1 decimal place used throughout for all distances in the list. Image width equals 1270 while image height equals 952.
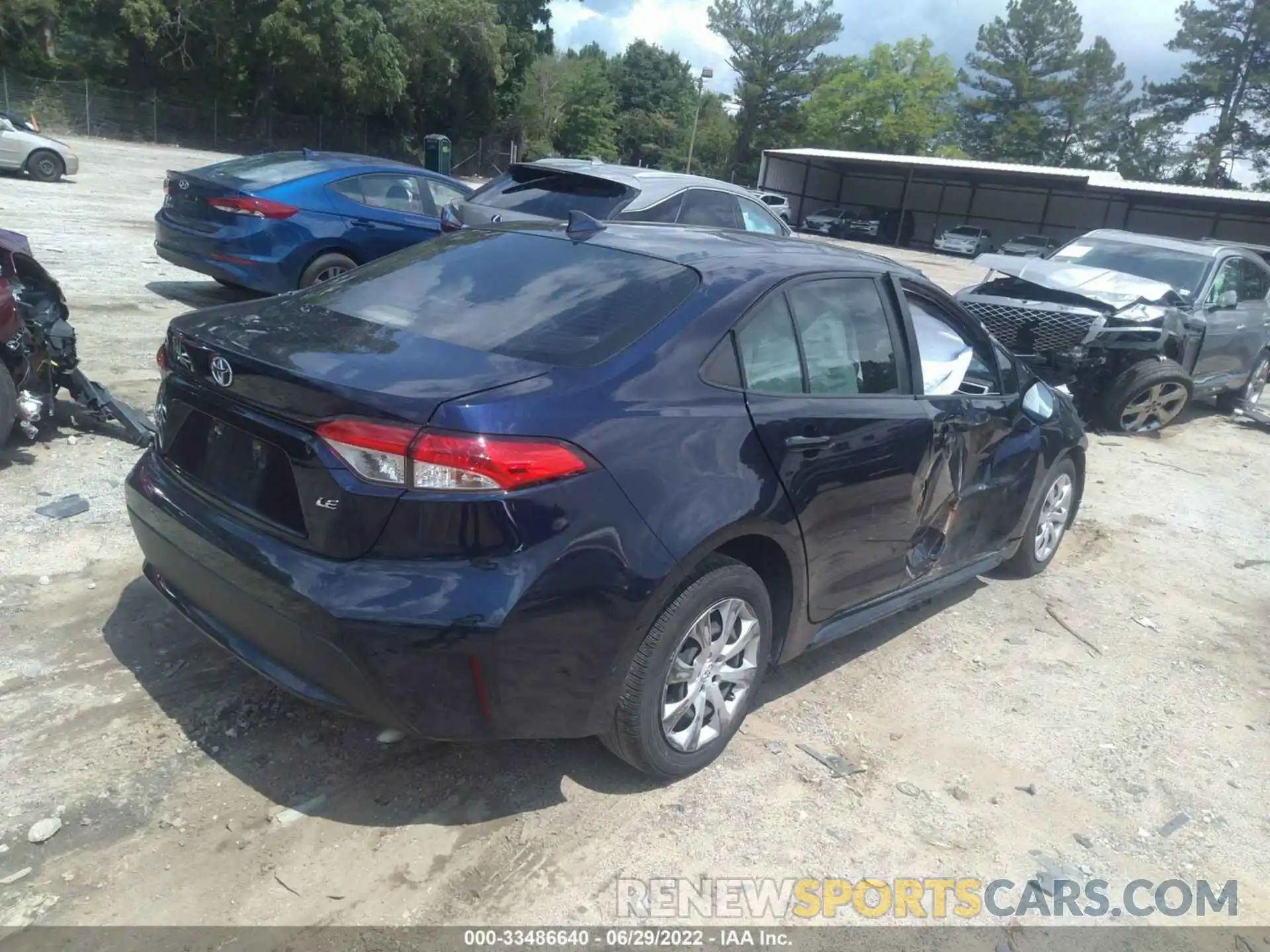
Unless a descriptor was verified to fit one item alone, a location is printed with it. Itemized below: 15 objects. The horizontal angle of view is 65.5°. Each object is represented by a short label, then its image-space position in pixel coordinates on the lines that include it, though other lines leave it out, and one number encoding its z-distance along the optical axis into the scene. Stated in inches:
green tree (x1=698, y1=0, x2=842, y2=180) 2699.3
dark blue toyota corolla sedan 103.3
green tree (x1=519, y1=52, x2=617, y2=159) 2416.3
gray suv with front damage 335.6
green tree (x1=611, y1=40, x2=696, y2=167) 3083.2
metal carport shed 1547.7
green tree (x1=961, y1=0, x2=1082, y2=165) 2516.0
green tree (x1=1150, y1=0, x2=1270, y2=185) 2193.7
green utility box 1162.6
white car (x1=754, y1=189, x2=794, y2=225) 1333.7
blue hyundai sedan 329.1
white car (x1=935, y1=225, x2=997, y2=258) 1672.0
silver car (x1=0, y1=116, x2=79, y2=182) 737.6
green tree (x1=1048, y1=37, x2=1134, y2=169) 2516.0
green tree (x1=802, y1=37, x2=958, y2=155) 2586.1
